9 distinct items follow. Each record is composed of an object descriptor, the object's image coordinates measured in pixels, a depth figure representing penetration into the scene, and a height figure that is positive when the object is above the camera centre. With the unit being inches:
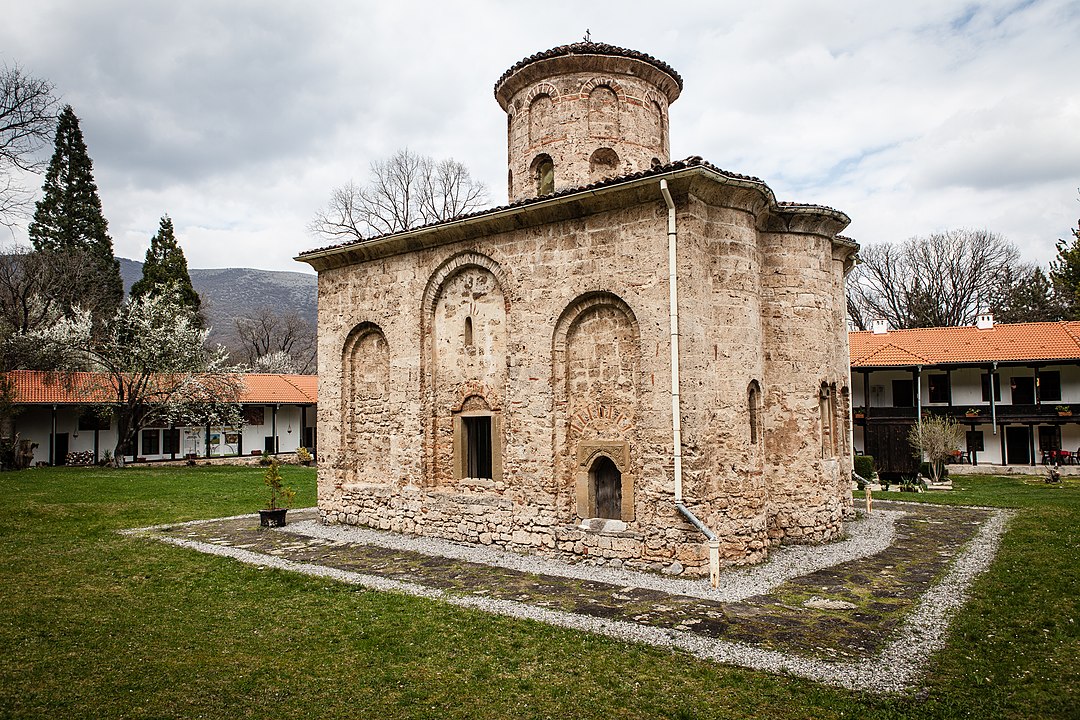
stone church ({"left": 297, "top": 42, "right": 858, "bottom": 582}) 388.2 +33.4
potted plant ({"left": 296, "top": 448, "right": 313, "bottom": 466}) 1221.7 -88.5
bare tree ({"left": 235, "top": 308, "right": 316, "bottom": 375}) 2171.5 +233.4
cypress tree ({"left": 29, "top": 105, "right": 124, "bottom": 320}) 1300.4 +384.1
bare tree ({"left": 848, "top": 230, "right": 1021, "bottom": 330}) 1475.1 +251.3
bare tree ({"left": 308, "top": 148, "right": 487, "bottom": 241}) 1140.5 +340.4
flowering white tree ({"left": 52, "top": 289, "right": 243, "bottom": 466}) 1087.6 +70.3
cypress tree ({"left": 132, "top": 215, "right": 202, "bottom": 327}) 1327.5 +288.7
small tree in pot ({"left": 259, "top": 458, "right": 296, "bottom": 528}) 542.0 -82.8
